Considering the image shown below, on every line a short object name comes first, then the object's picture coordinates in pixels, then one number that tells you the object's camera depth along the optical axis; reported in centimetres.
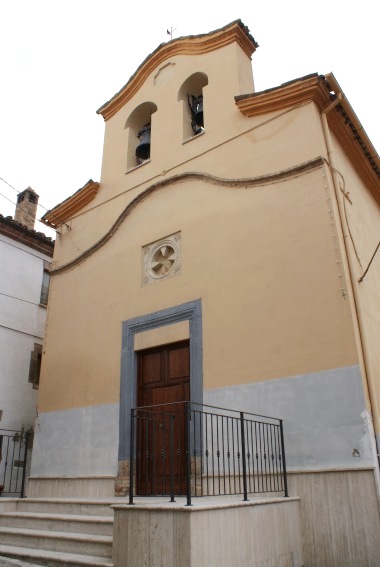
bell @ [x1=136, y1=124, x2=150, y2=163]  1047
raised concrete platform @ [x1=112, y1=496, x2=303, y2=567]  430
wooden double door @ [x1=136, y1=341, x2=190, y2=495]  740
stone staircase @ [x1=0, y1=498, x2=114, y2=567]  514
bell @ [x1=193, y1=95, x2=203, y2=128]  984
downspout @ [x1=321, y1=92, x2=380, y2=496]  598
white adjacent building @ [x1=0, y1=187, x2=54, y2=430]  1168
